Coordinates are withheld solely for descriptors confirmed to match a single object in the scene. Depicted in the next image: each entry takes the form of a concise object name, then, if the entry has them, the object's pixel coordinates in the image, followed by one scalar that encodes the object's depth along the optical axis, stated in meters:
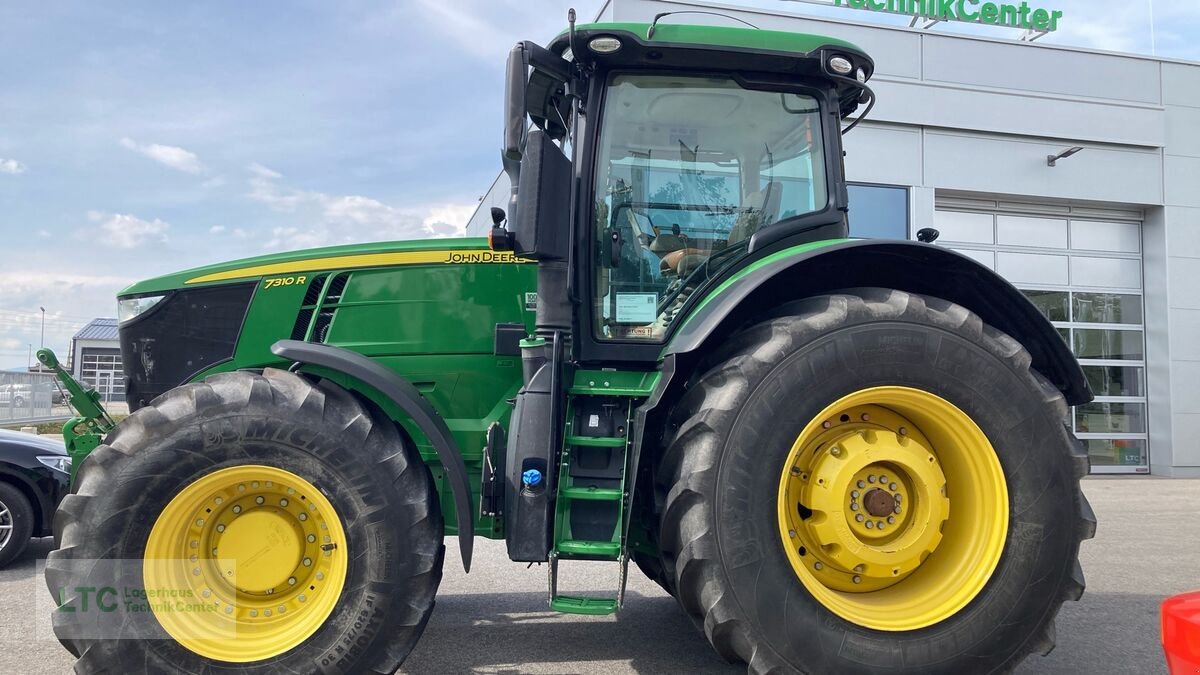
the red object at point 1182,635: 1.97
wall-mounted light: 11.80
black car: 5.37
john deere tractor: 2.81
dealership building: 11.58
